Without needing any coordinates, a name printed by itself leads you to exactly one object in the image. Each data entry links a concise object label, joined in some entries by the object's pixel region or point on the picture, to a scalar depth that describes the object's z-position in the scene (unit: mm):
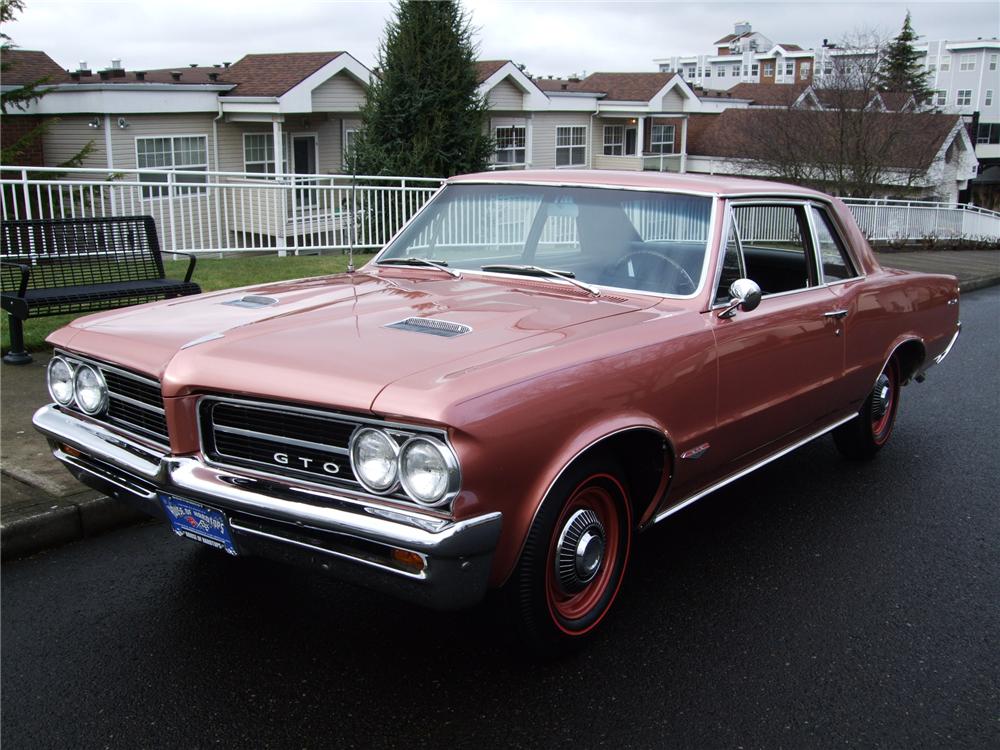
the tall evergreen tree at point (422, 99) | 22516
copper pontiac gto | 3023
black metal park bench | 6859
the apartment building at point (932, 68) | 76250
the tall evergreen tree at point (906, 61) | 58038
